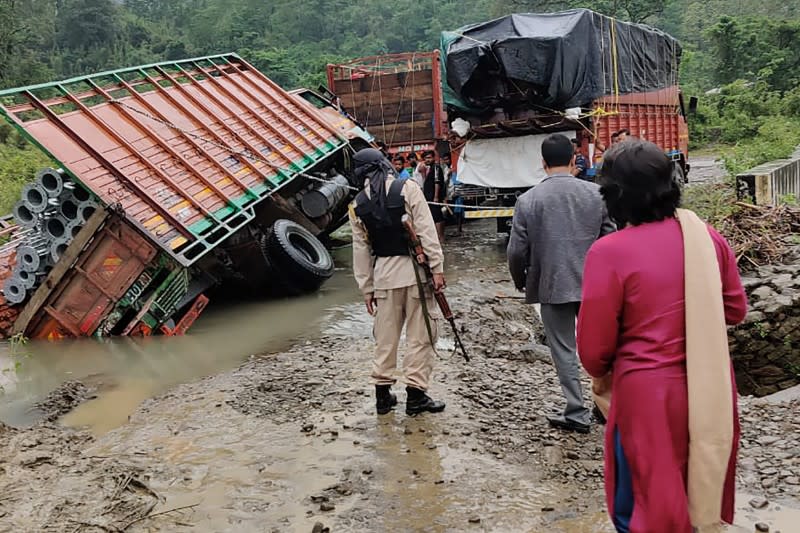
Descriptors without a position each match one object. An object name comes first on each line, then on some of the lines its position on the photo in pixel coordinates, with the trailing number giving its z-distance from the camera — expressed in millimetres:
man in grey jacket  3953
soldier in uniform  4363
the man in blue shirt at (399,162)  12809
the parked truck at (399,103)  12891
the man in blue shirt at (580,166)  10078
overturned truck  7273
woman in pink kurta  2008
